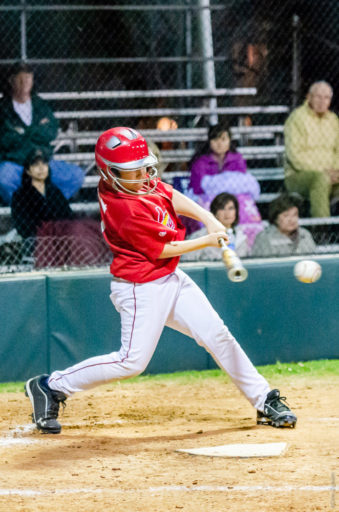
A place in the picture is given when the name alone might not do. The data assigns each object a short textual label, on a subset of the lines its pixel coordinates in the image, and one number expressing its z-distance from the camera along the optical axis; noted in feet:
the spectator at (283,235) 47.60
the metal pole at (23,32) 53.57
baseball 35.83
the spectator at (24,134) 48.01
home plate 29.37
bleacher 53.17
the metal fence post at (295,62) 58.39
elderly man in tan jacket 53.36
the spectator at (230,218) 47.19
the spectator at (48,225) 44.78
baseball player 30.71
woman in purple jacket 50.14
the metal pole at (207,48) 59.41
